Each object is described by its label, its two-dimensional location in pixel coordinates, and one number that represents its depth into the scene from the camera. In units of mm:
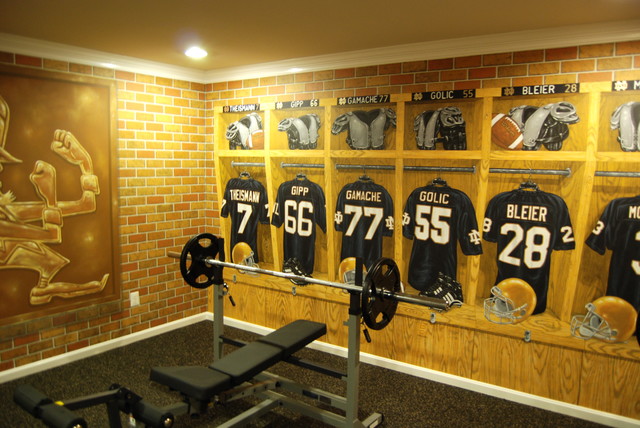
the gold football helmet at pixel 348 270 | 3986
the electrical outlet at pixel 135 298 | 4367
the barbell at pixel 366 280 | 2590
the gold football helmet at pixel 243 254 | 4645
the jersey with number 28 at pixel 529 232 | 3193
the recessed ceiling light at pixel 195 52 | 3711
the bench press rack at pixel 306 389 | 2791
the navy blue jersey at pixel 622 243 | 2955
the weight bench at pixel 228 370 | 2361
